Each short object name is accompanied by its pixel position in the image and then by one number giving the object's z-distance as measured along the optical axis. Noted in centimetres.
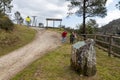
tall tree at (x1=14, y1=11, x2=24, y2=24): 3019
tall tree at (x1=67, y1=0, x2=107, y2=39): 1273
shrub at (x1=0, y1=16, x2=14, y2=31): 985
